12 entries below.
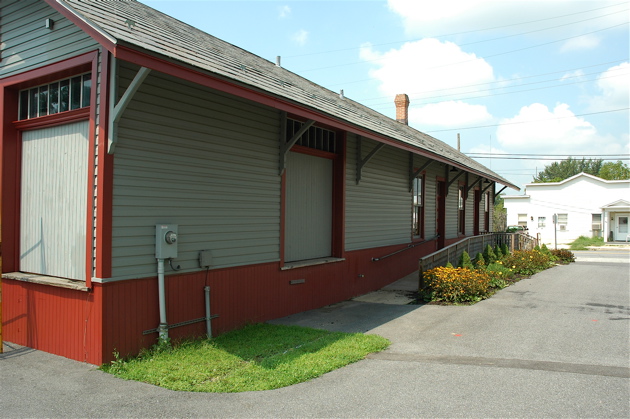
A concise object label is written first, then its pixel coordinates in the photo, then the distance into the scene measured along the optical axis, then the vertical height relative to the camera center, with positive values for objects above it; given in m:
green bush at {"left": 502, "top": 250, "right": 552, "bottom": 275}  15.21 -1.48
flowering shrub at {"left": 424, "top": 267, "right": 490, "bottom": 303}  10.38 -1.52
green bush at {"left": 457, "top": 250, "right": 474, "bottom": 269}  12.74 -1.21
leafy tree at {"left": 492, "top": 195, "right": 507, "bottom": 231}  45.91 -0.33
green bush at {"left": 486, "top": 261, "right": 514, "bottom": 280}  13.37 -1.56
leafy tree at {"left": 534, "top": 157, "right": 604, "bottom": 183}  95.24 +10.26
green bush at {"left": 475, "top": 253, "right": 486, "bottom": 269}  14.04 -1.34
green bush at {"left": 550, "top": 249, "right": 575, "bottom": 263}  19.55 -1.57
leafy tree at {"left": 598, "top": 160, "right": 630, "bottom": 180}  66.19 +6.89
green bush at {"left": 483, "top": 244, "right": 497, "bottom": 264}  15.33 -1.26
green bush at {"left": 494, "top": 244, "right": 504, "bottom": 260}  16.10 -1.21
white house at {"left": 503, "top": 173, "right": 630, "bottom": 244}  39.50 +0.91
